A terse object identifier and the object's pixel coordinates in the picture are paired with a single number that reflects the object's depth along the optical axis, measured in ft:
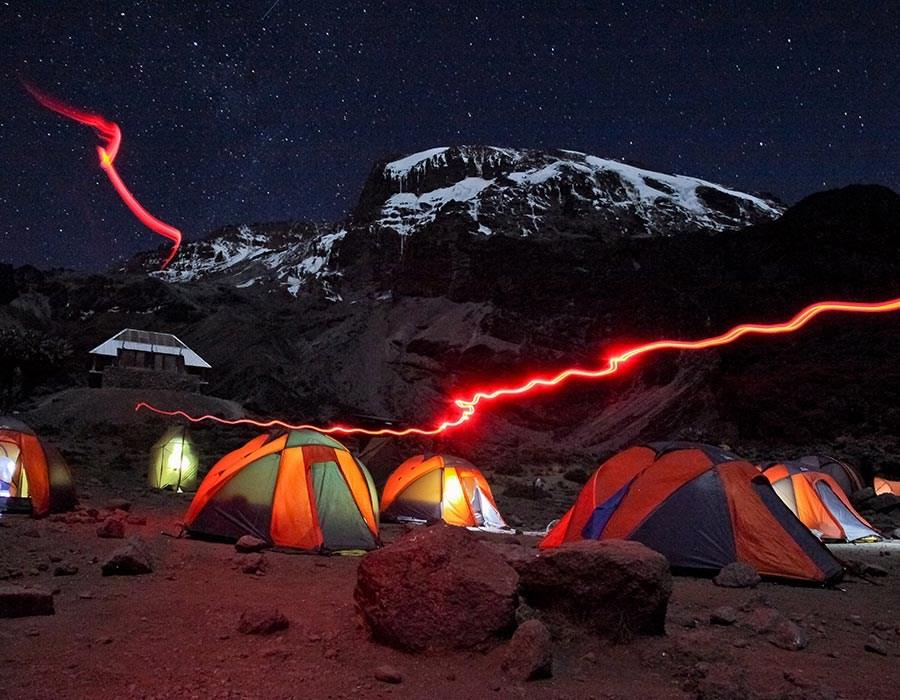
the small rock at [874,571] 28.74
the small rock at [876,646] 16.98
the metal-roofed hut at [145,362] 158.20
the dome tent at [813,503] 45.32
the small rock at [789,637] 16.94
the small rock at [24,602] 16.78
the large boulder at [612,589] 15.99
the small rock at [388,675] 13.35
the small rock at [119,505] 42.54
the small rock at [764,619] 18.02
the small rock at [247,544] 29.07
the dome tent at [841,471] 67.31
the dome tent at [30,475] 37.27
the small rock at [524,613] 16.52
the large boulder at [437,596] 15.02
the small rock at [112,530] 31.22
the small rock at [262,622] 16.55
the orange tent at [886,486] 72.79
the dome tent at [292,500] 31.78
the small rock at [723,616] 18.72
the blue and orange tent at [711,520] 26.17
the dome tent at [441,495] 49.37
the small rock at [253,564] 25.72
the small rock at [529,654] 13.67
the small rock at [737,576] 24.35
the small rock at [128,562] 23.20
